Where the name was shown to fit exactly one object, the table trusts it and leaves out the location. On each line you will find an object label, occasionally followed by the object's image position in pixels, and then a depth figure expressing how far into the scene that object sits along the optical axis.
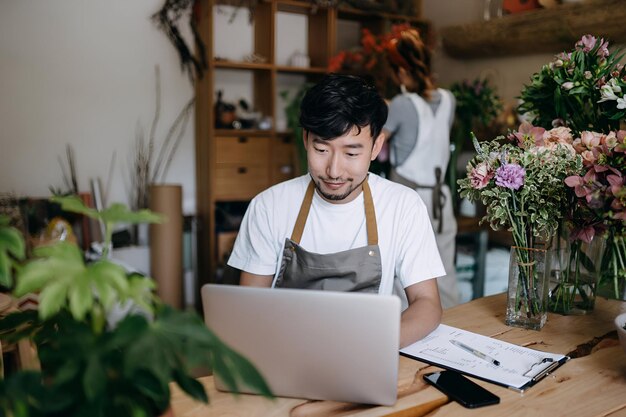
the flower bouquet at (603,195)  1.35
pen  1.37
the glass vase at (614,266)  1.49
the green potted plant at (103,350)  0.67
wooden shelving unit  3.87
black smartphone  1.18
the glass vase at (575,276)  1.65
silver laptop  1.04
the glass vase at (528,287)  1.59
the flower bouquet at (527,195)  1.52
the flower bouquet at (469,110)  3.60
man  1.73
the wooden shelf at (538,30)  3.09
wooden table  1.15
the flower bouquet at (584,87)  1.65
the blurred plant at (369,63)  3.90
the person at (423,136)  3.10
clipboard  1.30
